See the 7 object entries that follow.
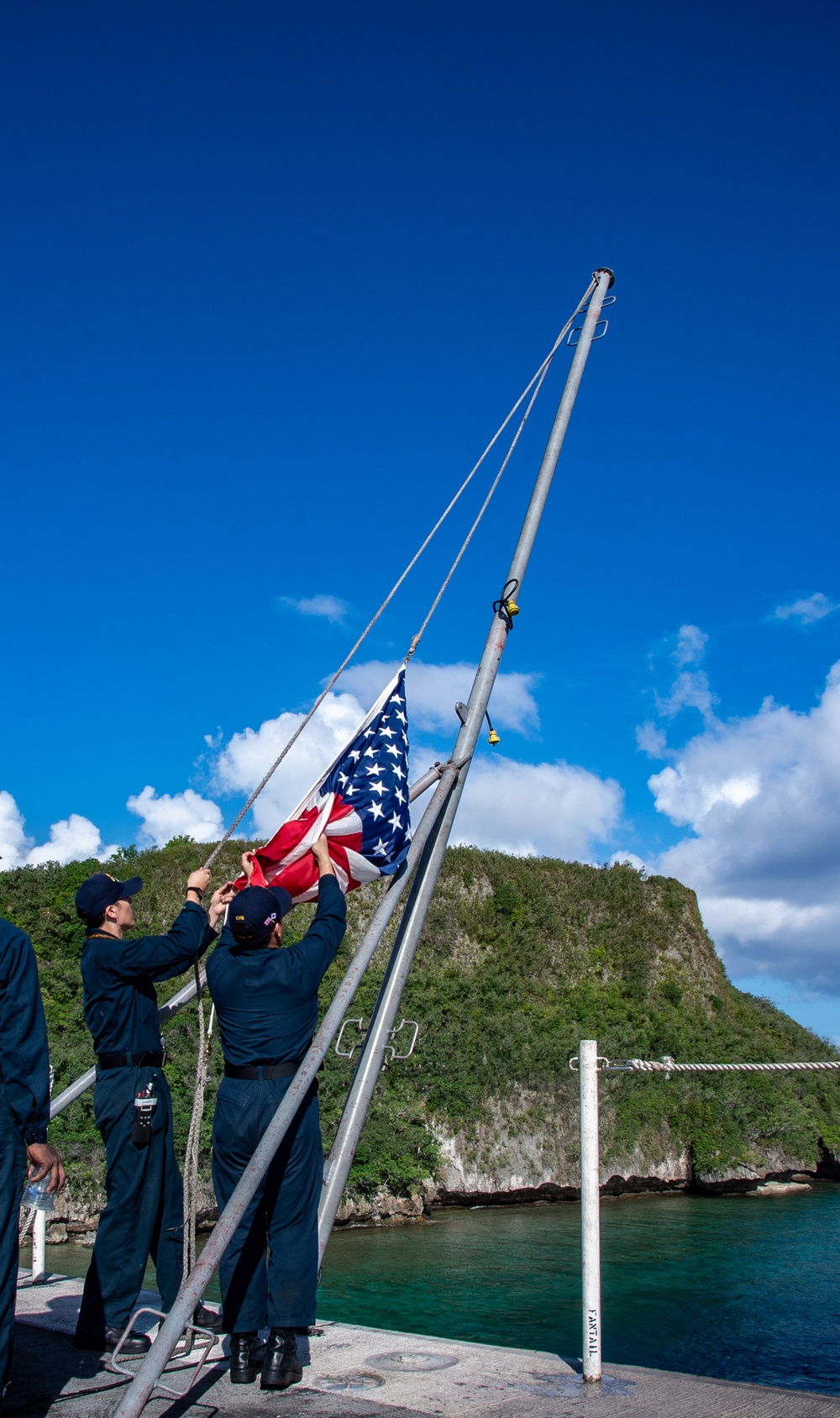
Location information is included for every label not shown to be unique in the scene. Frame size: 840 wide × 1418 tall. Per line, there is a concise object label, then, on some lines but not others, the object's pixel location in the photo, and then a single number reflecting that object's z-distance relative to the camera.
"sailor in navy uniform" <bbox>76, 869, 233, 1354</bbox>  4.29
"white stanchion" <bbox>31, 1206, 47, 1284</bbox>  6.20
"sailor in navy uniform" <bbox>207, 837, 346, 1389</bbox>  3.88
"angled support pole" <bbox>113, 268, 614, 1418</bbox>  3.16
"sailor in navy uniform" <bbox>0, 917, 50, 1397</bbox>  3.12
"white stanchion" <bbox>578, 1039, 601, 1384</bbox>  3.77
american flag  5.59
